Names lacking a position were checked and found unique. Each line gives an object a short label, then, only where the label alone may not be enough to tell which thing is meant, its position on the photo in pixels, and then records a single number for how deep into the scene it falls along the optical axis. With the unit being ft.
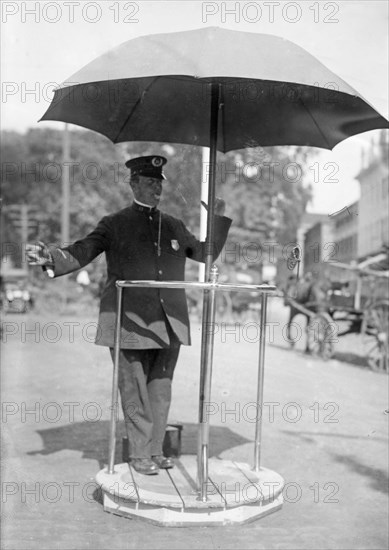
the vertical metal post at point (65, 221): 34.47
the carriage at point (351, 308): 25.41
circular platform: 12.98
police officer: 14.62
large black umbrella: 12.15
